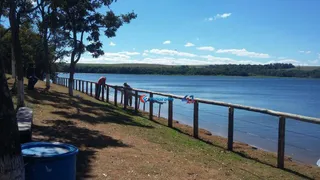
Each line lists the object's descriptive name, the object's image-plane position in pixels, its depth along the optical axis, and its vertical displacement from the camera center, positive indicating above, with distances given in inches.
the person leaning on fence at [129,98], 592.7 -54.1
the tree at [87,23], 635.5 +104.5
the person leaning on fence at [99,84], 710.8 -30.5
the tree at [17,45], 359.7 +31.9
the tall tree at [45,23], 609.3 +101.2
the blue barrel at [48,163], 116.9 -36.2
